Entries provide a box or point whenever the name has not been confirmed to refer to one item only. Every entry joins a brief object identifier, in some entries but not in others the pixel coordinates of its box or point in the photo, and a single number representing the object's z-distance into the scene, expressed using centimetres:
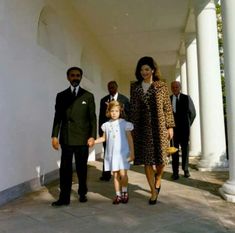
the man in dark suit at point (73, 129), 489
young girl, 486
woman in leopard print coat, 470
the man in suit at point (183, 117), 707
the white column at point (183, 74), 1487
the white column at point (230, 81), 486
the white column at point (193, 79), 1146
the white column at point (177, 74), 1765
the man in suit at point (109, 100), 663
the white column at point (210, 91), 774
